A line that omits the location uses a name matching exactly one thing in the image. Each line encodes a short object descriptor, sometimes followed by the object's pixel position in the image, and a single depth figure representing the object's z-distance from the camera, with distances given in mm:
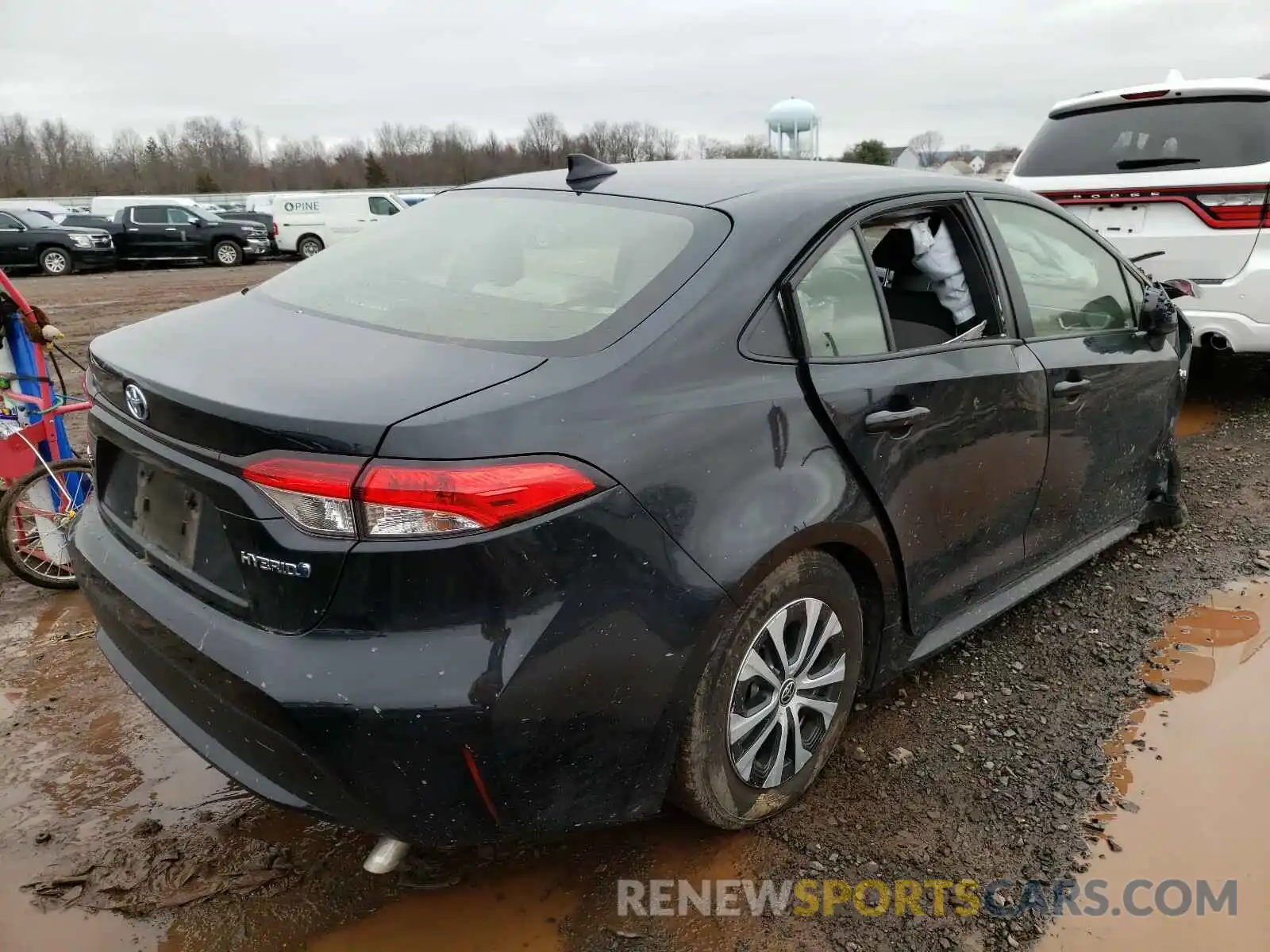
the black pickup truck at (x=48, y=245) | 19672
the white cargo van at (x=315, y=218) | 23281
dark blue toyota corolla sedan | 1727
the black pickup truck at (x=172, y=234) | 21938
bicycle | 3914
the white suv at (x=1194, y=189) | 5250
